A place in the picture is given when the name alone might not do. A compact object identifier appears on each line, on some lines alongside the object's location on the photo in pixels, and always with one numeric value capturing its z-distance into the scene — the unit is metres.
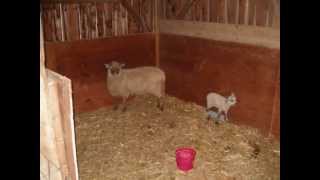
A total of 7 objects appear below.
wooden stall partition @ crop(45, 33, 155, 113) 4.93
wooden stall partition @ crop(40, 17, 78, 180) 1.88
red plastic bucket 3.50
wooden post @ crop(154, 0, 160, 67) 5.94
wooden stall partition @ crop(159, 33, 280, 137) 4.27
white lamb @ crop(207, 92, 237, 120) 4.70
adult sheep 5.36
